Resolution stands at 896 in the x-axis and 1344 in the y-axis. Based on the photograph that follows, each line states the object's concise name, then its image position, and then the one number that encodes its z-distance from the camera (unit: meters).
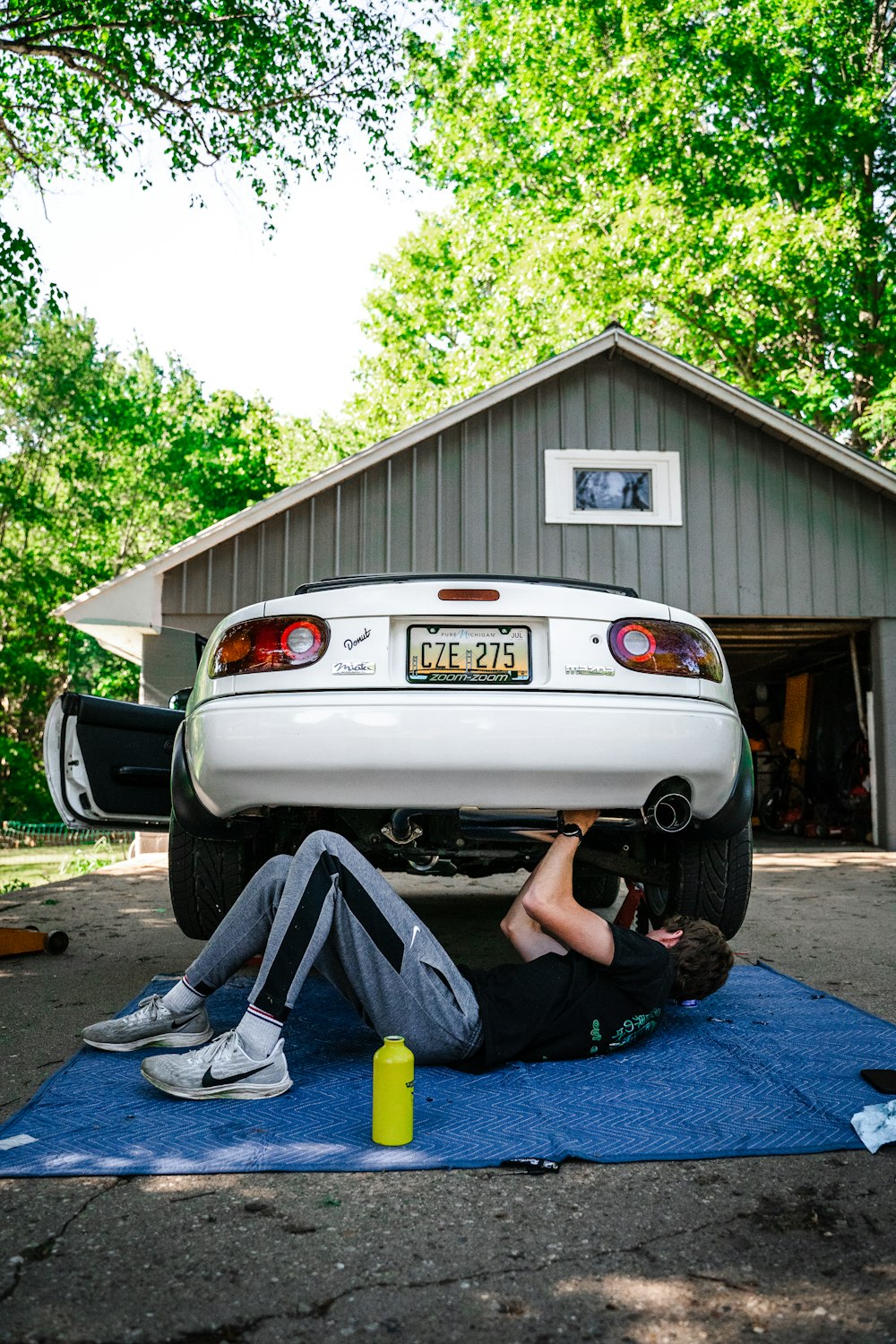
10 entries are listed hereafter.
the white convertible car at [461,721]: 3.18
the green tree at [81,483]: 30.86
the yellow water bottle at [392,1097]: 2.51
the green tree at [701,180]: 20.55
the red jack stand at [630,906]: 4.67
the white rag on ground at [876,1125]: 2.52
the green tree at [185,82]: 11.03
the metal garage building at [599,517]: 10.95
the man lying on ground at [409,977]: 2.83
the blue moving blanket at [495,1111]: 2.45
